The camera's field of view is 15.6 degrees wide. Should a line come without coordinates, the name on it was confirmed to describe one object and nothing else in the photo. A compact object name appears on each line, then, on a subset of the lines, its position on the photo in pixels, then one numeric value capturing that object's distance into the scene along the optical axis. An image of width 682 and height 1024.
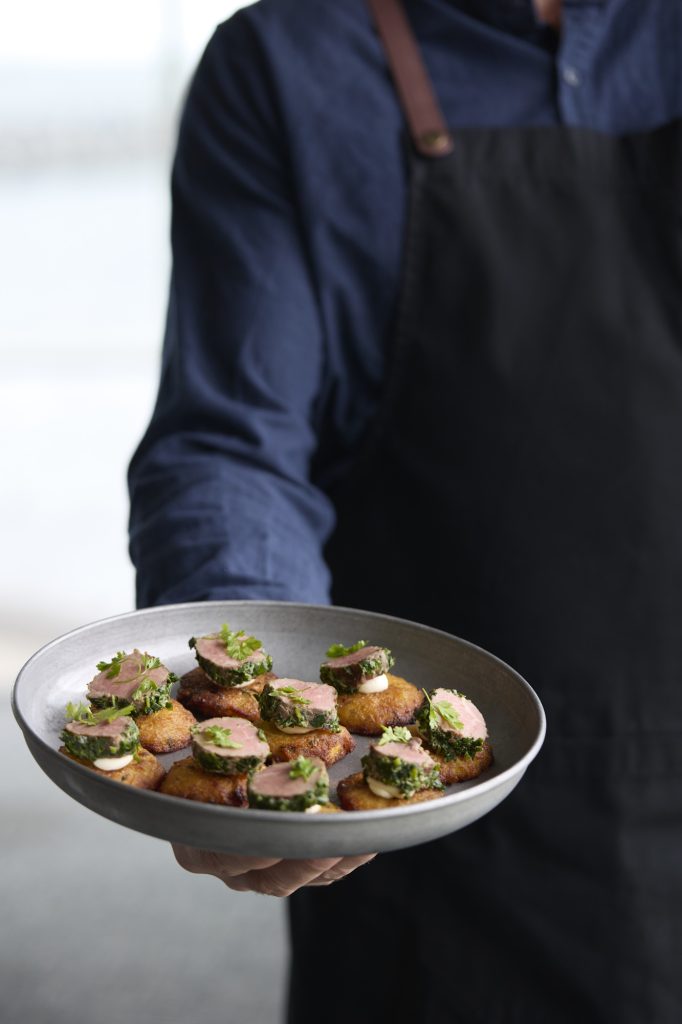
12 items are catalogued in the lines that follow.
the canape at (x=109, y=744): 1.21
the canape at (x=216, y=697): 1.30
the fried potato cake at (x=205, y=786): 1.22
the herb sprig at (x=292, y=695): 1.26
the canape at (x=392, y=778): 1.21
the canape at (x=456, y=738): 1.24
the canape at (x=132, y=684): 1.25
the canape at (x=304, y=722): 1.25
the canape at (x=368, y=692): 1.29
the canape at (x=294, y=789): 1.19
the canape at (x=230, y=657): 1.28
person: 1.49
